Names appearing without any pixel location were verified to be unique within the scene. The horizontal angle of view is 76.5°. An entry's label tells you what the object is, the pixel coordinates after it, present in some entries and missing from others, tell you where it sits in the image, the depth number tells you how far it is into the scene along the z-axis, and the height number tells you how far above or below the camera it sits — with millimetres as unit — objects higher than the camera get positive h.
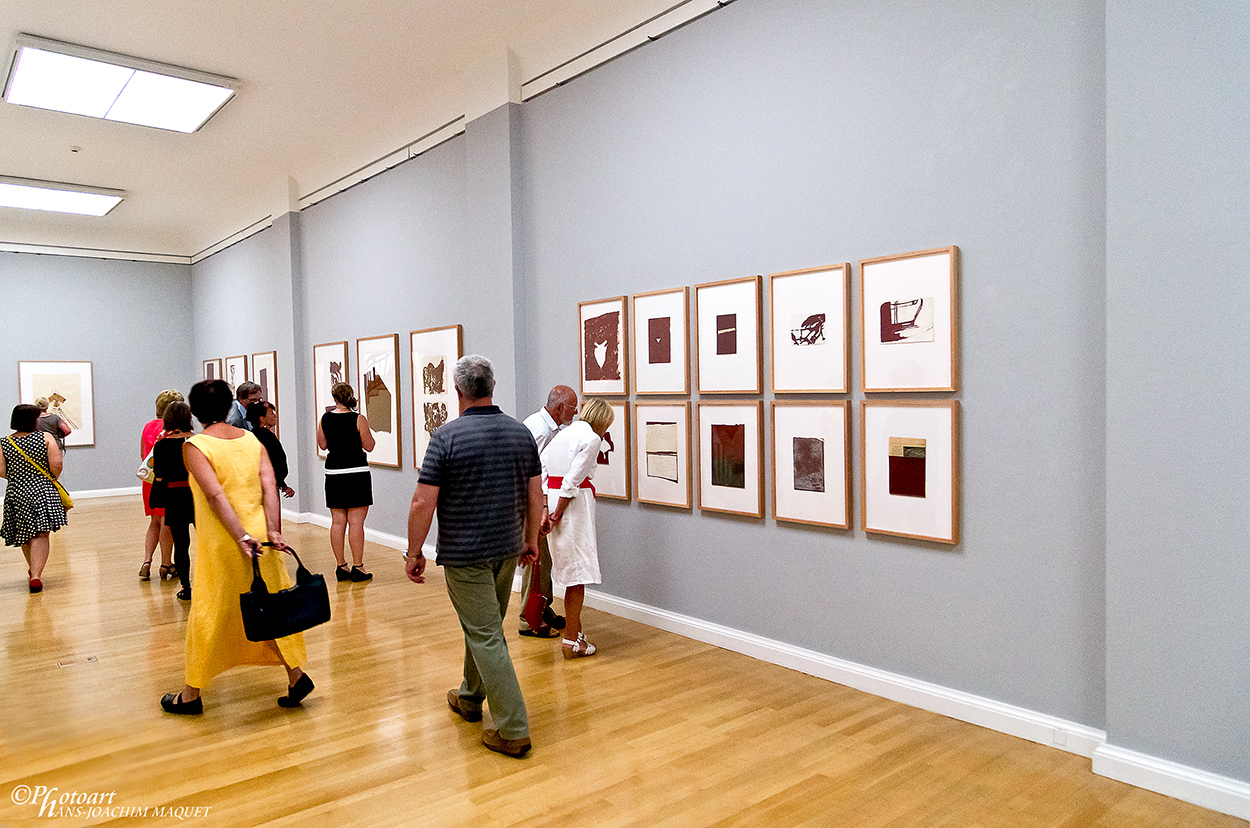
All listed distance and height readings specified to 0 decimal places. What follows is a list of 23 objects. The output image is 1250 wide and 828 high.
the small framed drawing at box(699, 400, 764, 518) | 5258 -499
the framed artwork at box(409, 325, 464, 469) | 8430 +140
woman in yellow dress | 4250 -757
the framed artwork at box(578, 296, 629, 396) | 6305 +339
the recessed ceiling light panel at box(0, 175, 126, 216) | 11398 +3093
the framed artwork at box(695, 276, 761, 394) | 5234 +334
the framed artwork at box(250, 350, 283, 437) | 12586 +353
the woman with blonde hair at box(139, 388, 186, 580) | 8047 -1484
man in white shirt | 5699 -284
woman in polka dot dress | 7336 -816
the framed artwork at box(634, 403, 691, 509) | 5812 -505
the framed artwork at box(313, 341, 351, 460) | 10680 +311
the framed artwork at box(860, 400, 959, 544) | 4238 -485
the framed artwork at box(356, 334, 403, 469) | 9500 +1
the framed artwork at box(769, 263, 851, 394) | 4699 +334
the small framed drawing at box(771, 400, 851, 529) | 4727 -496
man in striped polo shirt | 3844 -636
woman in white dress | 5320 -953
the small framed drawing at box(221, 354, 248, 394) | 13719 +466
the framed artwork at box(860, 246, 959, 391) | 4207 +327
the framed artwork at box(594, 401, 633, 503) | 6312 -574
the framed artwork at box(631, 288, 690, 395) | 5766 +339
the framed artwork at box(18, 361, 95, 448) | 14672 +176
